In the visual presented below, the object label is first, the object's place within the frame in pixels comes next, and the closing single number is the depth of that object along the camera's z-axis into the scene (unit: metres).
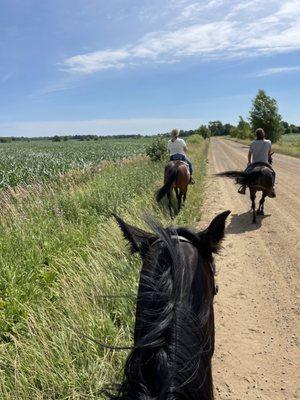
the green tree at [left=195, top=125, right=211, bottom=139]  122.71
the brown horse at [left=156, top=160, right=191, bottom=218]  10.13
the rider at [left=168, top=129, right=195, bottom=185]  10.91
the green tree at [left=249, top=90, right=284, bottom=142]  53.25
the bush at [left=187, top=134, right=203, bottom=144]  62.54
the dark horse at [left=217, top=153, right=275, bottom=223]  9.98
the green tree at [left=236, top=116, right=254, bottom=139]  79.47
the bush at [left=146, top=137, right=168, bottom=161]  22.97
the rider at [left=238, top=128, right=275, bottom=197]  10.11
